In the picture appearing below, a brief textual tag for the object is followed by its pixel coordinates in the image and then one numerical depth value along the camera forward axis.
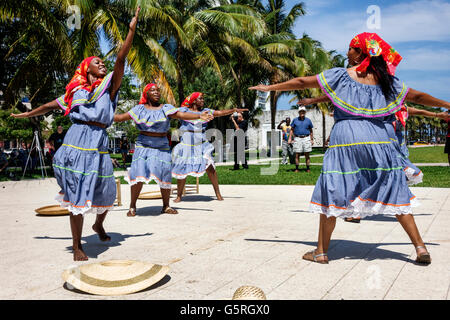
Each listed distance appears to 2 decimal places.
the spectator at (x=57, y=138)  14.63
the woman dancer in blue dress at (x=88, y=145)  4.15
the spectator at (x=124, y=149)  22.08
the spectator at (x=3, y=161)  16.27
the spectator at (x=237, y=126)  15.83
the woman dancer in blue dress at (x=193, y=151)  8.32
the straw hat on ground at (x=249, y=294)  2.34
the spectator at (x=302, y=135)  14.38
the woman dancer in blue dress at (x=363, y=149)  3.69
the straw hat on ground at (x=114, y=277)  3.01
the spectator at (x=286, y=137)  17.39
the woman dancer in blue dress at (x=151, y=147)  6.66
